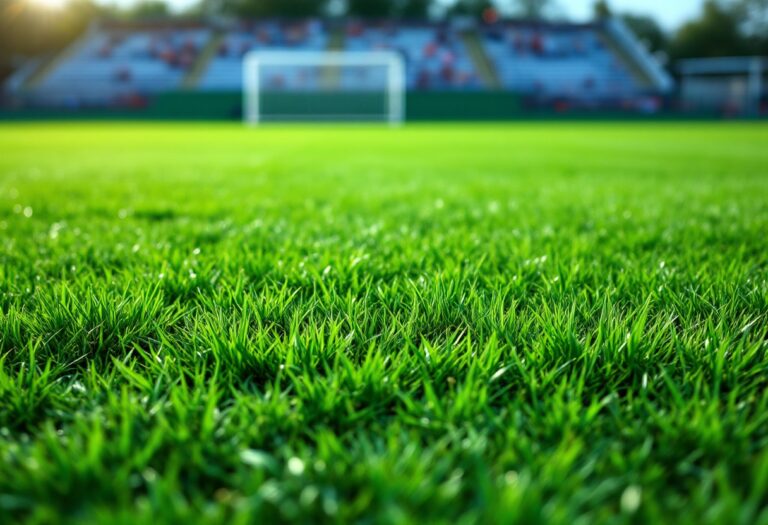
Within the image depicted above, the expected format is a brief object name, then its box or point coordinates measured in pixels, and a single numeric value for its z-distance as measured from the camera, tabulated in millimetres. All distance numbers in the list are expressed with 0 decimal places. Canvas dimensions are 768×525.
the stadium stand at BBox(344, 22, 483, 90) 36719
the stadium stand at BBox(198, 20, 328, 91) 37566
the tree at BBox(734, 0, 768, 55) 57531
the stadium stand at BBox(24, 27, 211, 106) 35125
